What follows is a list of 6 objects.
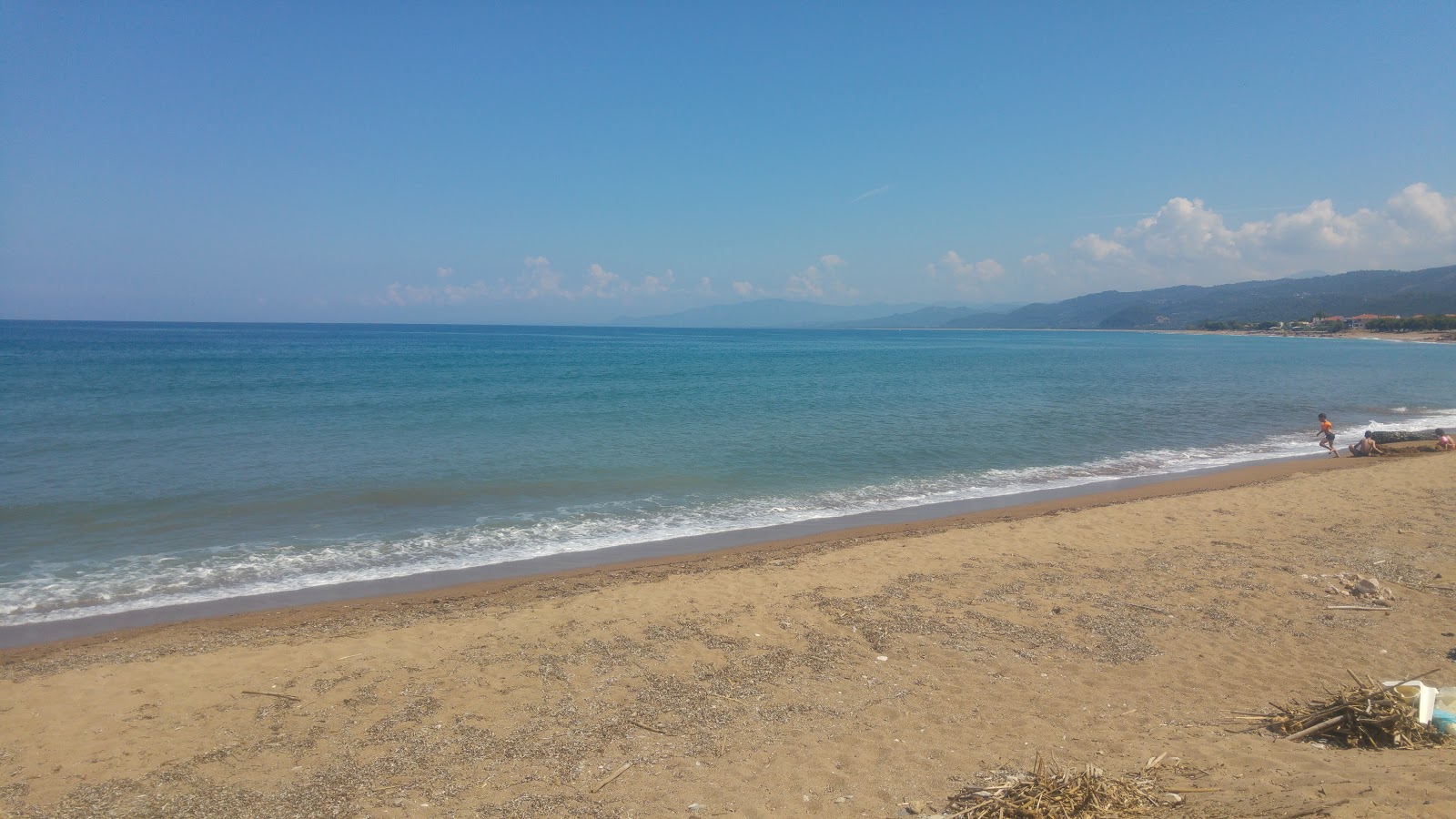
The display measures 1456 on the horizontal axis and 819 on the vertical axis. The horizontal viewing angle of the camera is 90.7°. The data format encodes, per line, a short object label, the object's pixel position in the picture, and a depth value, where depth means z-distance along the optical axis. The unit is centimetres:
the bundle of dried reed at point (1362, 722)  491
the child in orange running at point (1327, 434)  1955
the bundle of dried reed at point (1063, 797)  414
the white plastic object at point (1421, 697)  498
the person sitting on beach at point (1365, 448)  1867
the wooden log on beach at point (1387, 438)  1958
